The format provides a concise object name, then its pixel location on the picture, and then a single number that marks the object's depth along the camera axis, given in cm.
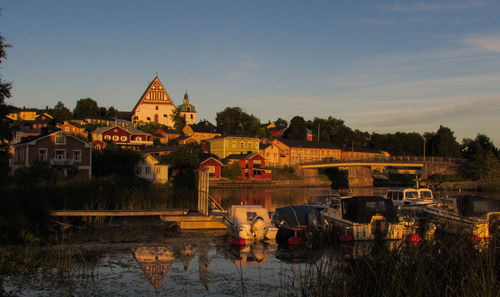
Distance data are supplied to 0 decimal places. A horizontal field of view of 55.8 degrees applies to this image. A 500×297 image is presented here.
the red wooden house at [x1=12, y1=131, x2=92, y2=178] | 5003
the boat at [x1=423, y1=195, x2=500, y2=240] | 2064
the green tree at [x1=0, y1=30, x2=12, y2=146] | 2161
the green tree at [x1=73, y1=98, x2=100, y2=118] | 13712
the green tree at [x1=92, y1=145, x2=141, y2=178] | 5528
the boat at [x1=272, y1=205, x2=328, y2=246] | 2219
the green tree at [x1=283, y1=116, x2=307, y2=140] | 13975
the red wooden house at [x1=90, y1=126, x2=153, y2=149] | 9325
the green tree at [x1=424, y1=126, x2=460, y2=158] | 12950
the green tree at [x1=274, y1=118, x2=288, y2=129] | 17675
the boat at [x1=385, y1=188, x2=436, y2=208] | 3529
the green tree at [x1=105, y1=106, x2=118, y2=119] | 14889
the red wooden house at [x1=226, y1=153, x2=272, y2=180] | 9038
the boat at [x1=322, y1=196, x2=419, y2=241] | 2275
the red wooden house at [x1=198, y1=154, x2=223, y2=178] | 7910
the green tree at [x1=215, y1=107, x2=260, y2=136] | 13746
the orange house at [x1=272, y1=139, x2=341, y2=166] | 11275
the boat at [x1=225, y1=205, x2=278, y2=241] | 2334
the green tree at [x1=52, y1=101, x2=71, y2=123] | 11616
